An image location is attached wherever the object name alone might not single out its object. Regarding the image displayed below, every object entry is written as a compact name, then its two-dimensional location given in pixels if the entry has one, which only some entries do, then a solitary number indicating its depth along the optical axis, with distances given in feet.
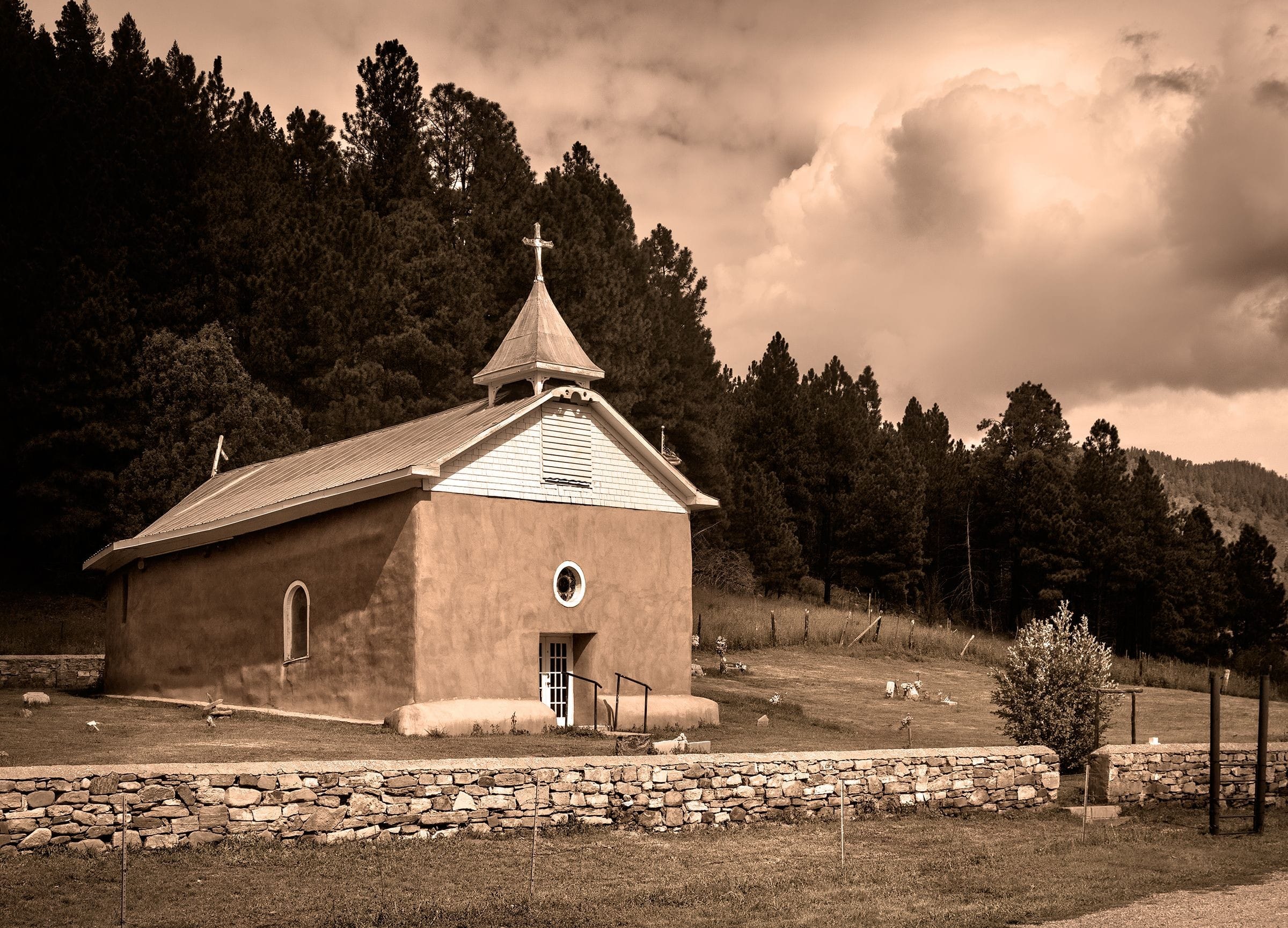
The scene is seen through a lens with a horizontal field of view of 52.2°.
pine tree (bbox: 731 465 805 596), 186.91
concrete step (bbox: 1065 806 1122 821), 56.34
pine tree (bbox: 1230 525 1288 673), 205.67
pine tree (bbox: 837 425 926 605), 203.10
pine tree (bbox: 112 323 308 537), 126.31
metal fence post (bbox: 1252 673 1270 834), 54.90
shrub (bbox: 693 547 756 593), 179.22
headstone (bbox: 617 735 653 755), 61.93
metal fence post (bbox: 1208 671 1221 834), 54.75
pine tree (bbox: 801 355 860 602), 218.18
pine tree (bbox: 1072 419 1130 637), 196.24
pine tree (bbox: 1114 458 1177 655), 195.52
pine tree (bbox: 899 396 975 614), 221.87
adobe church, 71.31
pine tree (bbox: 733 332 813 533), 214.90
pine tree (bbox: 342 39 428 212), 174.70
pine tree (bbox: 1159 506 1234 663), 194.08
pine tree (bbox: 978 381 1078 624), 195.00
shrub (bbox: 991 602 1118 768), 67.31
